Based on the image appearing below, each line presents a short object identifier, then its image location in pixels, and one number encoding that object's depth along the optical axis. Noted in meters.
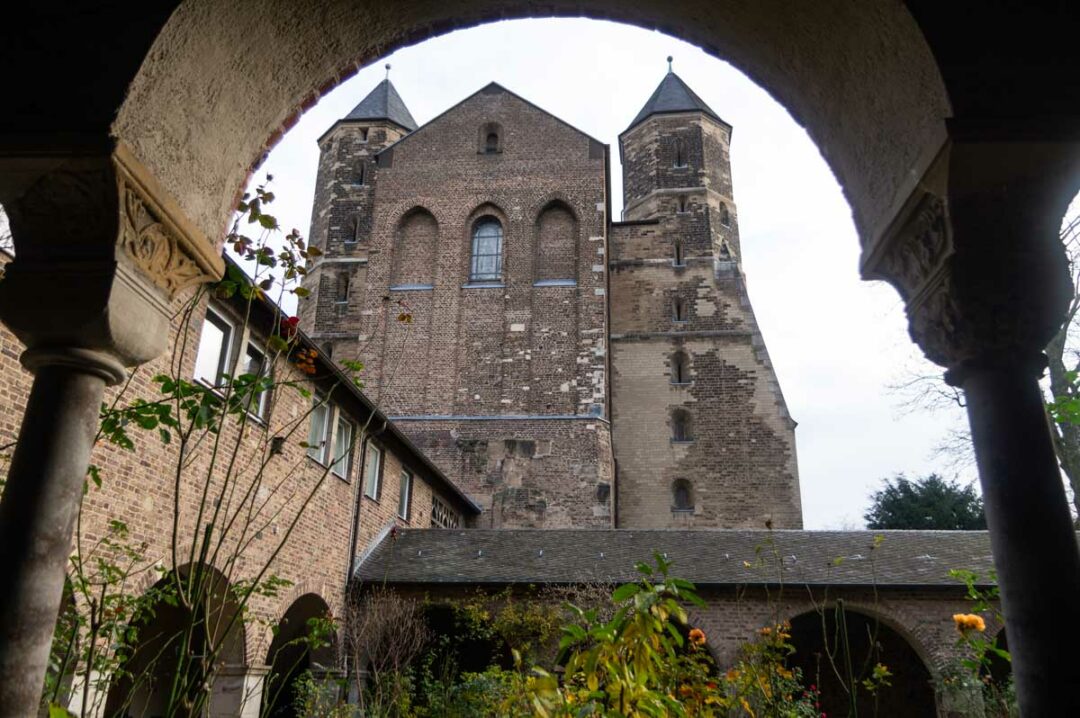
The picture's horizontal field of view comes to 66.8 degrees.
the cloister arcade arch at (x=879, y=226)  2.30
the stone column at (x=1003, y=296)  2.40
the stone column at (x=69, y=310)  2.30
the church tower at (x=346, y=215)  24.62
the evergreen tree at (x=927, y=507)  26.69
